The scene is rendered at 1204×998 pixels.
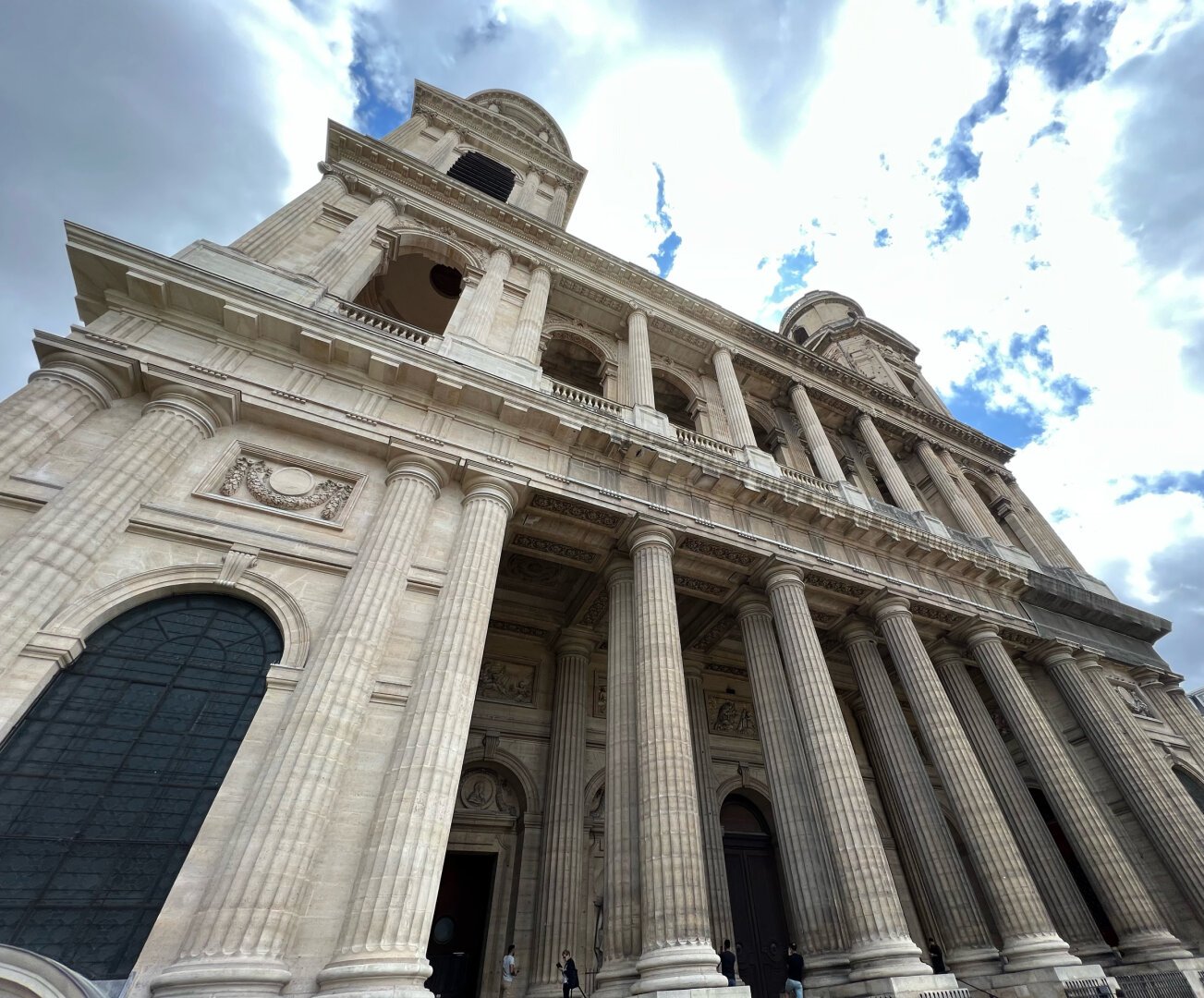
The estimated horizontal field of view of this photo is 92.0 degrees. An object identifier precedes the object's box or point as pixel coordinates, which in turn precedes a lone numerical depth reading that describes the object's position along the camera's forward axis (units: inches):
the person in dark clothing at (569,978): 339.3
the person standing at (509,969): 351.1
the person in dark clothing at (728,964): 333.7
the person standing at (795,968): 338.6
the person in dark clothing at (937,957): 454.9
